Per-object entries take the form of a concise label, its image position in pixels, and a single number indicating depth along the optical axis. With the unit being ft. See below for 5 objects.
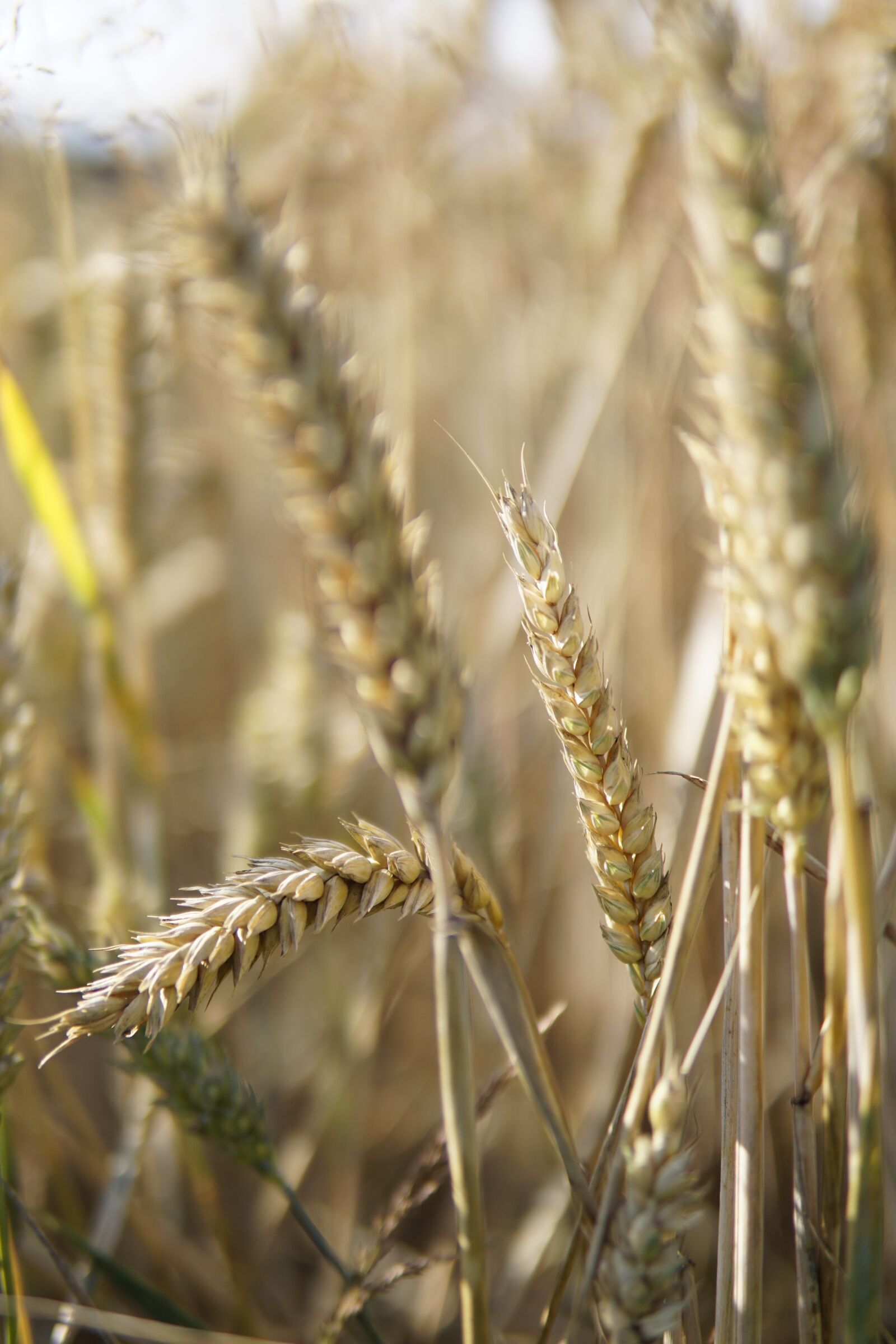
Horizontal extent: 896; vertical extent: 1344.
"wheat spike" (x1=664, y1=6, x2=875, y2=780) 0.87
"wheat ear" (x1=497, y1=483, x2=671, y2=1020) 1.04
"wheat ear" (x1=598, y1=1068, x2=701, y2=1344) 0.99
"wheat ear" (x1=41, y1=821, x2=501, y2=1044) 1.00
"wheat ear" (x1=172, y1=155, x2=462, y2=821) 0.90
